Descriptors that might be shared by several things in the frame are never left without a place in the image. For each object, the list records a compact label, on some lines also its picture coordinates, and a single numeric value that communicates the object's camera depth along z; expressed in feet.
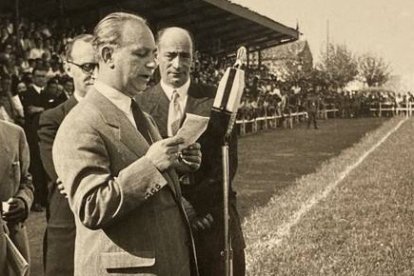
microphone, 10.48
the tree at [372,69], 316.81
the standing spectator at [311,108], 116.05
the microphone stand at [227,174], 10.70
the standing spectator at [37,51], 51.78
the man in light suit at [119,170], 8.76
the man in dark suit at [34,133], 36.14
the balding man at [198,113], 12.87
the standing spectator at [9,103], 35.65
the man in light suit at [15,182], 11.93
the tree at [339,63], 286.87
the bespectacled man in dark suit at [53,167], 12.71
